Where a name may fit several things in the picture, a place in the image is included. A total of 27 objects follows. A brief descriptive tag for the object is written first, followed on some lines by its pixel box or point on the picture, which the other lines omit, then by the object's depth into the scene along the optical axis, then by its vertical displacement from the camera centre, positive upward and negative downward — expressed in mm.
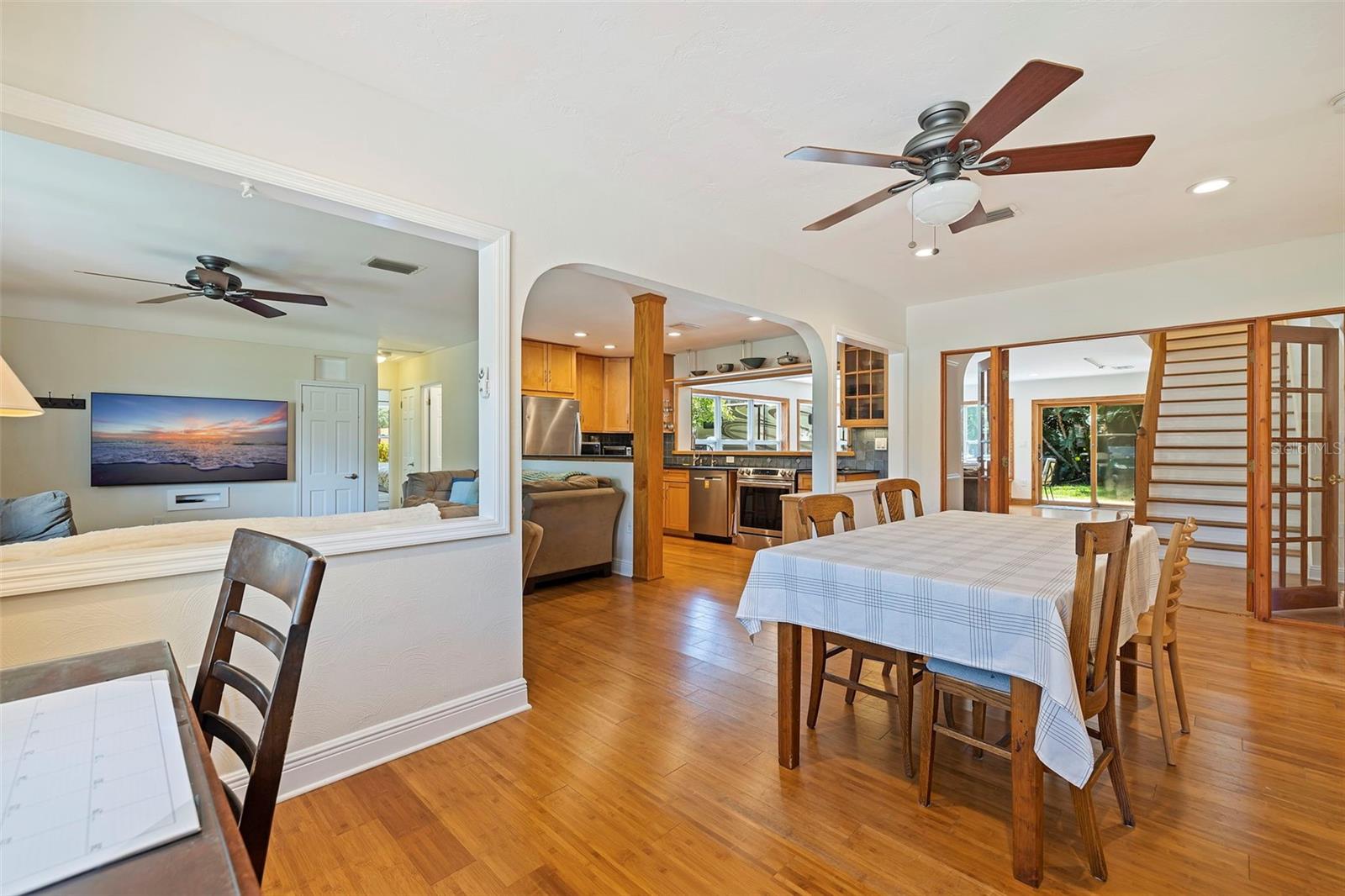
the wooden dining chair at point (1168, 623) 2000 -689
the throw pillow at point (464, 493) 4980 -467
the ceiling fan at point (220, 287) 3834 +1075
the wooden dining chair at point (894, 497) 3055 -285
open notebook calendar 543 -393
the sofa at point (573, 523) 4328 -634
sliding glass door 9031 -84
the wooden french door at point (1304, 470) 3705 -156
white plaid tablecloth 1424 -458
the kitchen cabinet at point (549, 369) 6934 +921
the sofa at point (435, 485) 5605 -425
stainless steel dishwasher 6406 -690
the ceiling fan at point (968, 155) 1720 +1011
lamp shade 1252 +97
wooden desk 511 -402
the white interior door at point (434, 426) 7375 +217
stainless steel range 6004 -638
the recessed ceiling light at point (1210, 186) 2840 +1316
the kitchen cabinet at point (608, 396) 7805 +648
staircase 5488 +43
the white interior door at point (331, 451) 6430 -109
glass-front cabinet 5672 +583
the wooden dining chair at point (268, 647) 816 -367
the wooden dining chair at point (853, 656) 1918 -751
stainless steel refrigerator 6793 +203
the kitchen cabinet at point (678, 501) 6770 -695
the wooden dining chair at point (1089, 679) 1465 -688
